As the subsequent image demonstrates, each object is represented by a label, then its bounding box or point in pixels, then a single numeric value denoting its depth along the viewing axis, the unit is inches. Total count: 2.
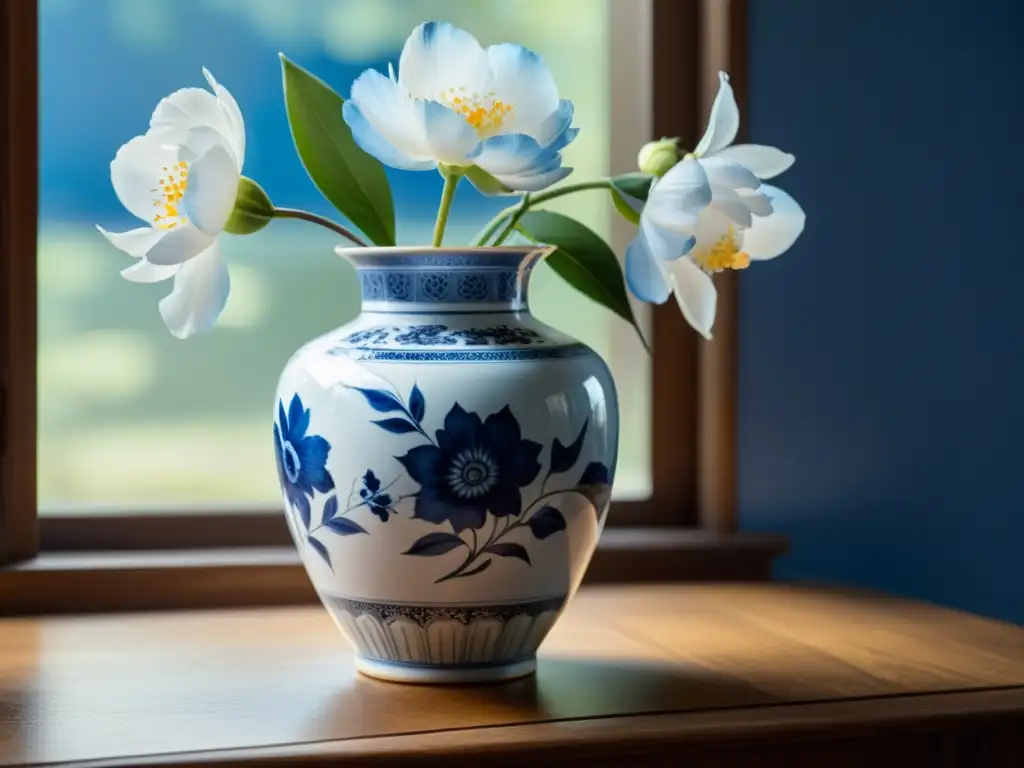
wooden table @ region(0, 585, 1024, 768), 36.9
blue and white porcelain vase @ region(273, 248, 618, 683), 39.6
